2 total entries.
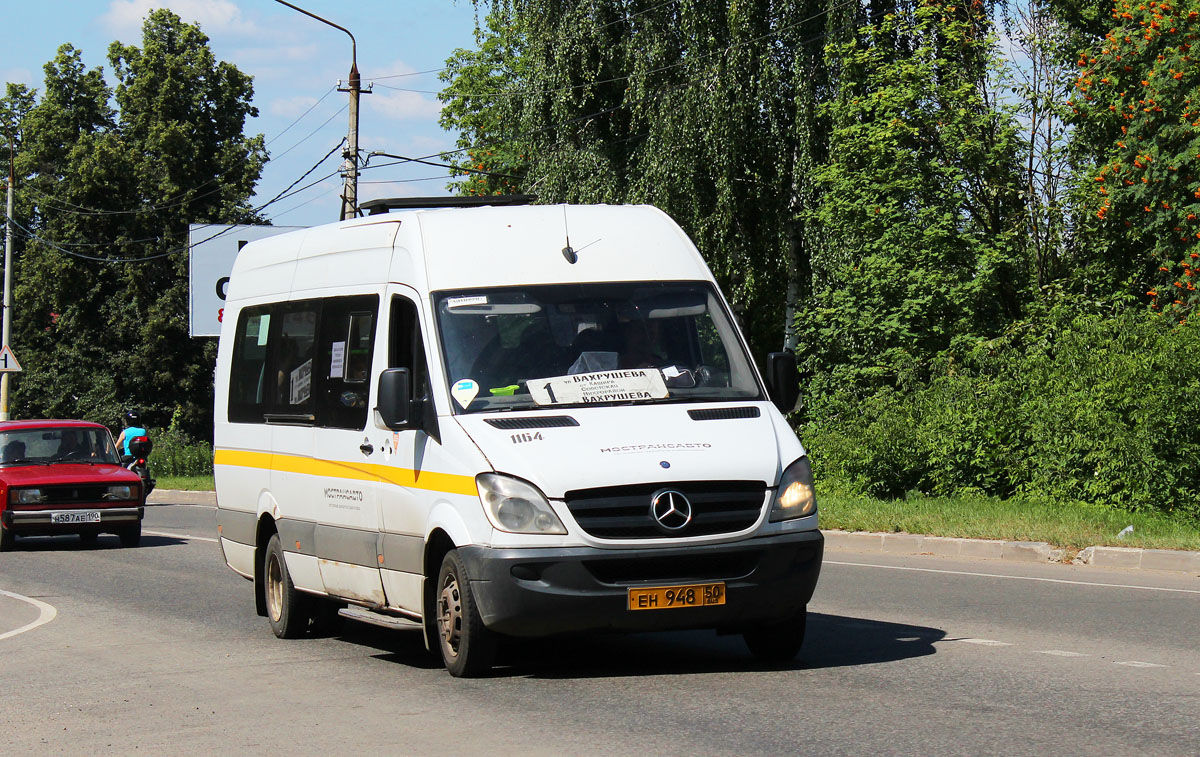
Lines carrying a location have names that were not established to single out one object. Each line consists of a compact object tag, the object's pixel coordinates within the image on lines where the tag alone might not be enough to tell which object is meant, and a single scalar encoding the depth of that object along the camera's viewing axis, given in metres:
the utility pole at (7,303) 52.62
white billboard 44.78
